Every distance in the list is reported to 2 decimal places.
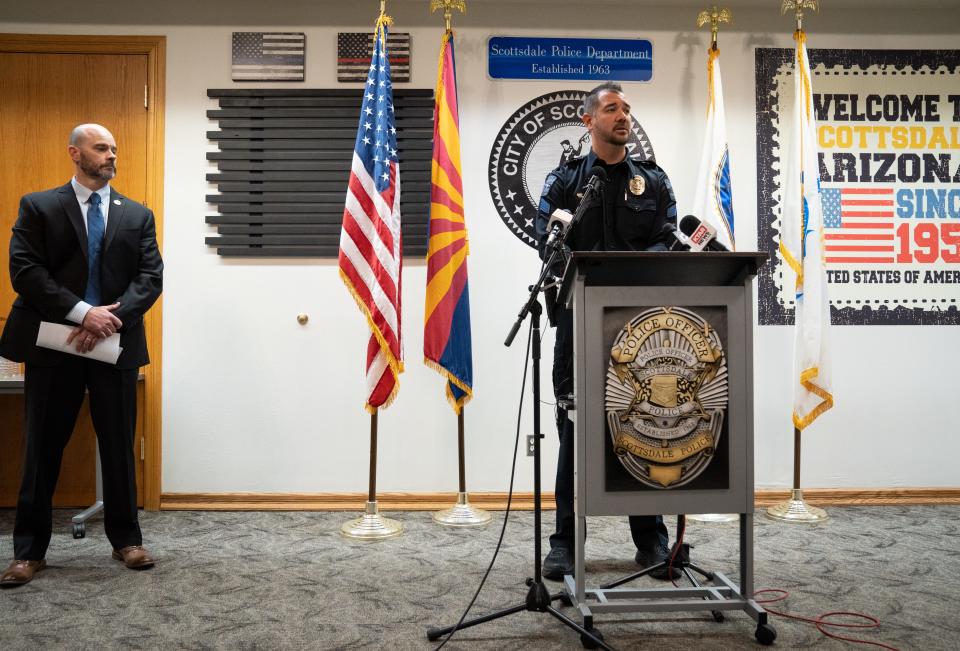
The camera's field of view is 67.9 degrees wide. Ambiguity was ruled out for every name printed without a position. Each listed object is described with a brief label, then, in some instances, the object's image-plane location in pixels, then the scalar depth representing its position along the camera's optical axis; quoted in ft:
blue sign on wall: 12.84
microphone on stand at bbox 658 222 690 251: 8.47
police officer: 8.30
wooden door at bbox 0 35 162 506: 12.53
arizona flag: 11.63
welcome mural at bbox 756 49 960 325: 12.95
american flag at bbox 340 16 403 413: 10.91
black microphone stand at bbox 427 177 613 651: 6.25
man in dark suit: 8.75
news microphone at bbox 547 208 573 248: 6.44
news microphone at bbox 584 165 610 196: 6.28
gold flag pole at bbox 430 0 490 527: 11.44
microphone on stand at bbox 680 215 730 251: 6.49
